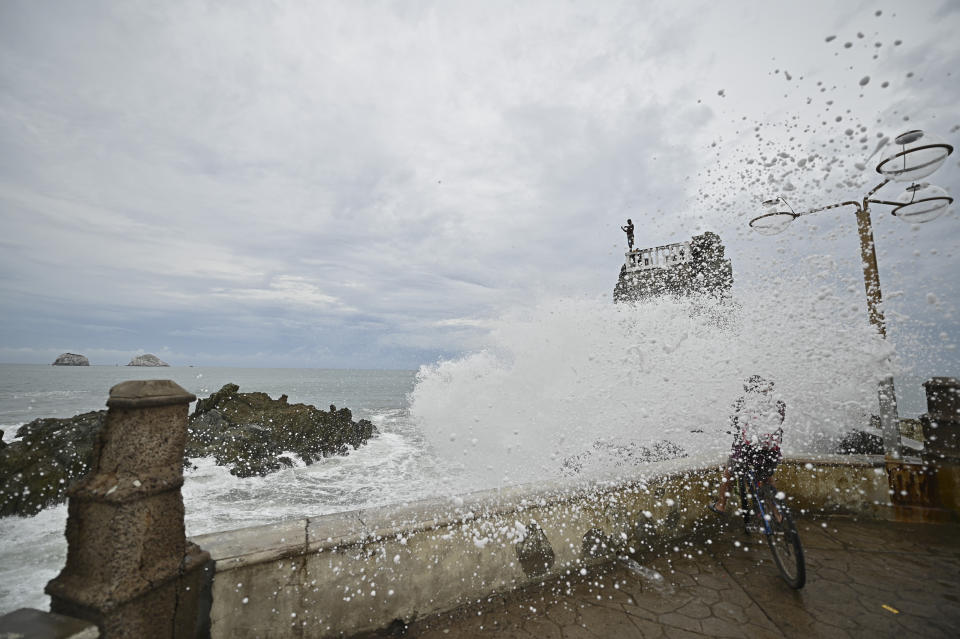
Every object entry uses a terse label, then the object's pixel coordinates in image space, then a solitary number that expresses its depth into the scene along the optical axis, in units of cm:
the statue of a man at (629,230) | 2147
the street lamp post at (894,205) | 420
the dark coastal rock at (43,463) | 900
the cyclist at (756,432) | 409
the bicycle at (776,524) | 326
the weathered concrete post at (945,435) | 470
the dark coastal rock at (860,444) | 924
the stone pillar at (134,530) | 182
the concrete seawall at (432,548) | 236
